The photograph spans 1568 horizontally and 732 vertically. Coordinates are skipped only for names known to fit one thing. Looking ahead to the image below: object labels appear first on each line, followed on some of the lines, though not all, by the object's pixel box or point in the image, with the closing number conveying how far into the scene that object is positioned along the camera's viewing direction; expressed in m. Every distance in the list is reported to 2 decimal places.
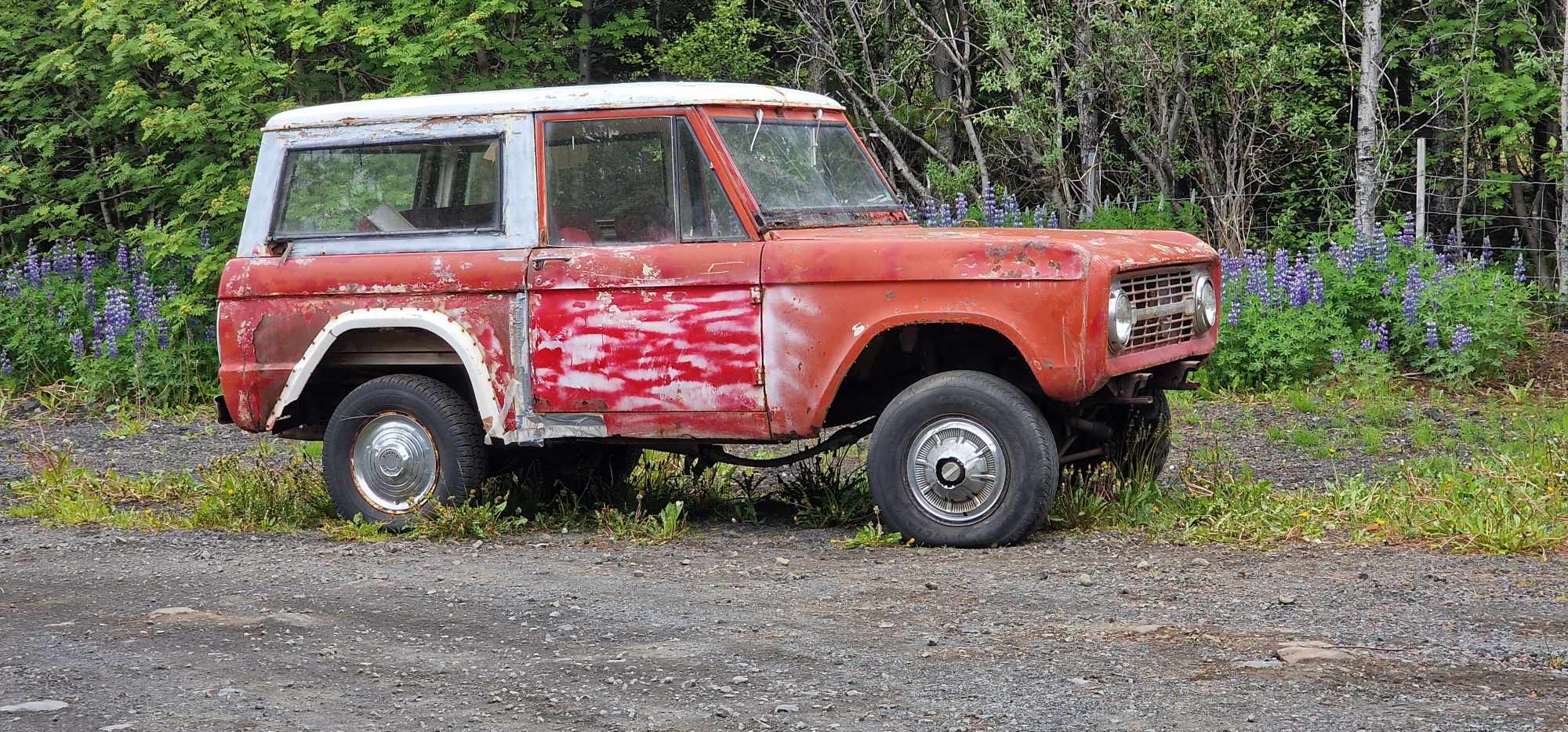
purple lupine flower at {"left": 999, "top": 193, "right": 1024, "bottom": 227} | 12.23
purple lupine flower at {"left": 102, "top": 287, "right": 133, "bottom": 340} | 11.70
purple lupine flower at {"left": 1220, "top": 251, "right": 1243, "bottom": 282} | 11.32
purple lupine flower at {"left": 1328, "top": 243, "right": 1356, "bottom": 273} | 11.01
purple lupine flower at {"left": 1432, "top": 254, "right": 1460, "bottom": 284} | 10.69
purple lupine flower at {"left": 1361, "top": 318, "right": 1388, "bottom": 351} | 10.40
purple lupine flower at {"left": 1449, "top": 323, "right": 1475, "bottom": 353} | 10.18
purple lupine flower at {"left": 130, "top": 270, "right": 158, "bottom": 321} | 11.86
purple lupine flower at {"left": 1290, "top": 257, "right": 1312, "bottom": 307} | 10.76
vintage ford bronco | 6.13
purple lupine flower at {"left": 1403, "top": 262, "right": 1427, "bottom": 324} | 10.48
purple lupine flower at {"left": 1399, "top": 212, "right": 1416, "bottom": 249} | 11.73
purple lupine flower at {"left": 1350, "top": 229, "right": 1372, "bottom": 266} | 11.05
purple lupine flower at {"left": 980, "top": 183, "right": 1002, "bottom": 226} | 12.01
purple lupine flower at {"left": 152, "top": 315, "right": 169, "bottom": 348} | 11.70
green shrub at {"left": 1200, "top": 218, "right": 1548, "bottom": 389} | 10.36
